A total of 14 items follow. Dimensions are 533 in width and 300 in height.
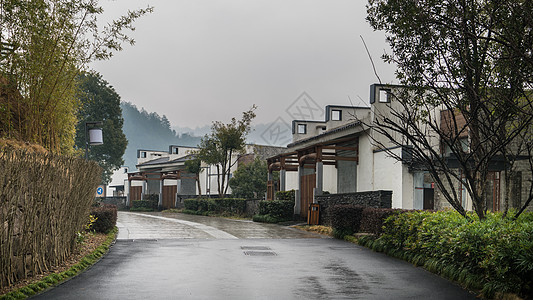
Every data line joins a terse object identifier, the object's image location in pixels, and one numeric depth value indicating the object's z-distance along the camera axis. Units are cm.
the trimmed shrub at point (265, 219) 2533
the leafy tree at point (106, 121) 5497
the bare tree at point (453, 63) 895
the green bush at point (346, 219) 1678
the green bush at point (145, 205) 4728
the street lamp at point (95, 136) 1923
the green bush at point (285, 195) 2697
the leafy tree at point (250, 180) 3972
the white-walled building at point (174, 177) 4600
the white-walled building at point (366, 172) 2214
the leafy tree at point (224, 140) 3662
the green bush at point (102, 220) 1589
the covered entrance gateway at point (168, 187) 4753
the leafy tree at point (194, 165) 4119
